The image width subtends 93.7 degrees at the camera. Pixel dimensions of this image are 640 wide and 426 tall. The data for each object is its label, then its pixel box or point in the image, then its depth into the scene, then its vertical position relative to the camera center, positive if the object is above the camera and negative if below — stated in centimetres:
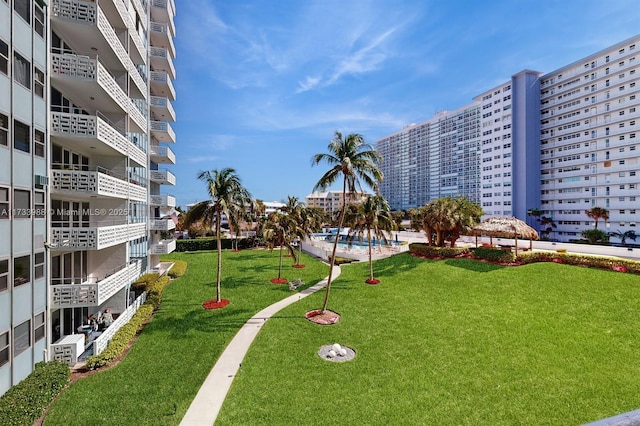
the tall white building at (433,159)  11419 +2356
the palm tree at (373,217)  2658 -36
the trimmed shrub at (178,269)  3167 -605
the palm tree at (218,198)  2169 +118
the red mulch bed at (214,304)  2165 -661
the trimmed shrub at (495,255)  2744 -404
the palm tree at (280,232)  2955 -178
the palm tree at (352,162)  1884 +328
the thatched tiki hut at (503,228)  2964 -166
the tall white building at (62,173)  1098 +194
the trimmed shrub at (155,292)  2165 -595
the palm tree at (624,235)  5753 -455
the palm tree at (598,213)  5834 -29
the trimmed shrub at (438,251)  3158 -413
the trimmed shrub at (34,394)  958 -633
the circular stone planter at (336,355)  1437 -697
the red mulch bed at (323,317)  1872 -669
